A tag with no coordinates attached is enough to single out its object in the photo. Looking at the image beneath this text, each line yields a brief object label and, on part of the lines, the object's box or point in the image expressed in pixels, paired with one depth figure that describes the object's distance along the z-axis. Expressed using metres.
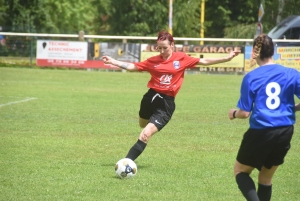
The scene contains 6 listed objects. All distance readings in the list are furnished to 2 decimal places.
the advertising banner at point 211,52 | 57.41
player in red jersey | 17.95
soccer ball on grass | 16.28
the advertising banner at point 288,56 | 56.44
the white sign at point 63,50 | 59.41
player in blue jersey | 11.41
